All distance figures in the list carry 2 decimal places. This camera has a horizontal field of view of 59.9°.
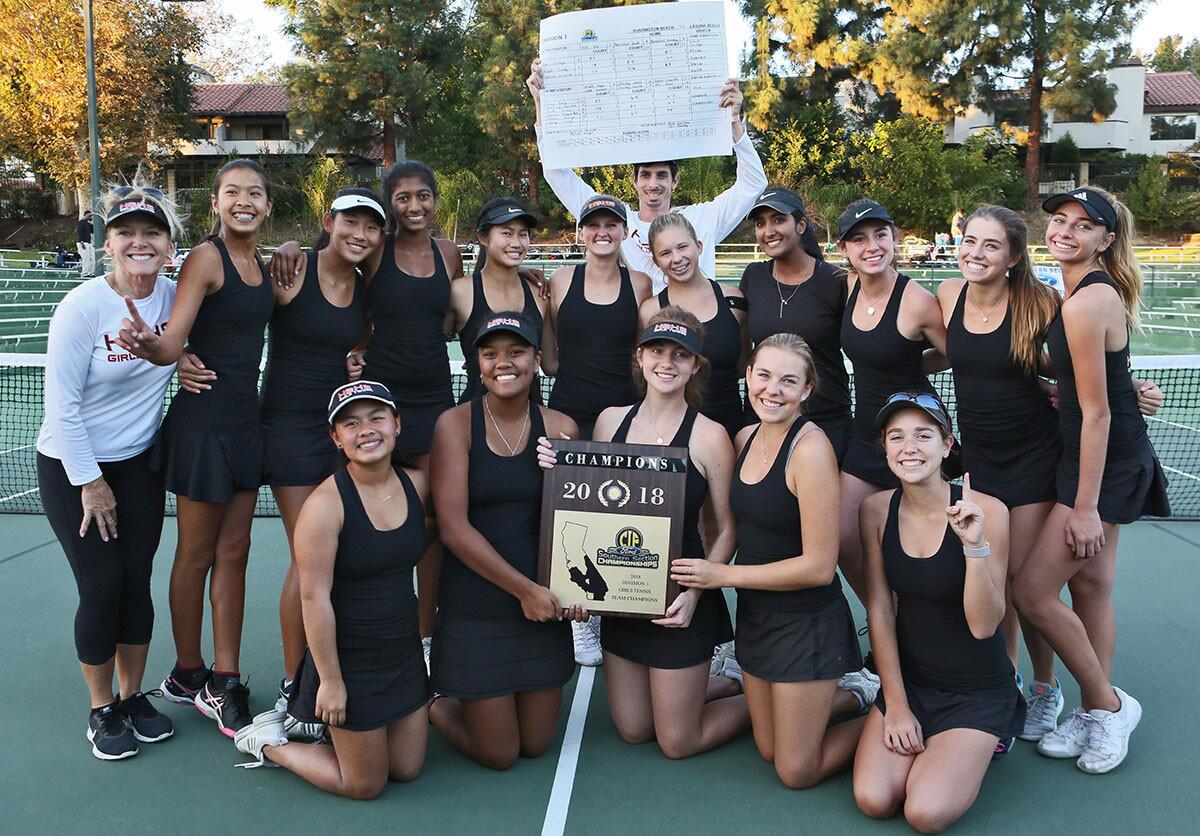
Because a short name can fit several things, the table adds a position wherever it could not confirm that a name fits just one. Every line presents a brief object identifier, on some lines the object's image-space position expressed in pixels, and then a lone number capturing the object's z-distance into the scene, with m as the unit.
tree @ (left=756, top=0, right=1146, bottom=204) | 34.81
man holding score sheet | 5.21
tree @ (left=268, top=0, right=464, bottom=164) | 36.31
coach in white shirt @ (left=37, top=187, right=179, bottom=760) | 3.79
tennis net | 7.36
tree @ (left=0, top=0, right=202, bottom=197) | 34.03
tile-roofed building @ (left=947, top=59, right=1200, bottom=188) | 42.66
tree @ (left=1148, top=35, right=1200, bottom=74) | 73.47
